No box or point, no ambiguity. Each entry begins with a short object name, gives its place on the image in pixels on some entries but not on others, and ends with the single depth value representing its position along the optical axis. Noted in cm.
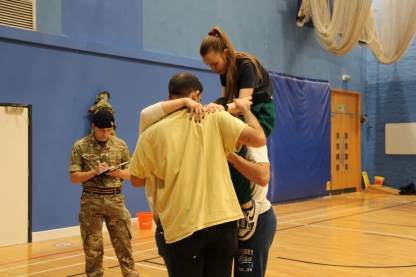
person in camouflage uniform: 450
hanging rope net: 973
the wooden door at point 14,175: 674
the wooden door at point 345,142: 1344
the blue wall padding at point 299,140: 1120
